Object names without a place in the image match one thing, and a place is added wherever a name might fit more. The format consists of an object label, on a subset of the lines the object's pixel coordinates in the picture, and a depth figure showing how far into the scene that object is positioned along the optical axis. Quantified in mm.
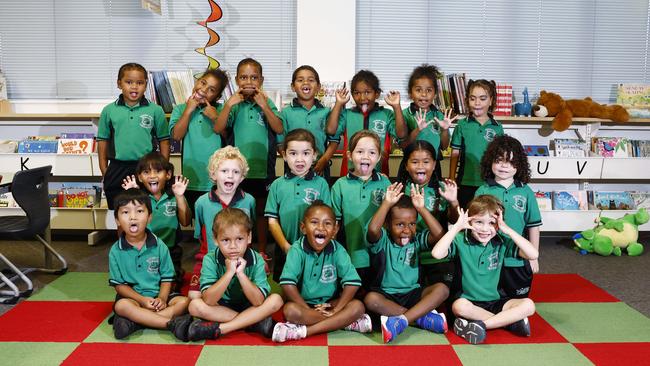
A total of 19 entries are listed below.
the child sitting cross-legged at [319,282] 2615
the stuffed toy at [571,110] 4379
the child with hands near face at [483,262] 2652
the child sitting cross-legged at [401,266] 2689
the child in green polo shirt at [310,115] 3436
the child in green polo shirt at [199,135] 3449
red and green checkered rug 2389
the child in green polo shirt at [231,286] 2551
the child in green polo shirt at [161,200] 3176
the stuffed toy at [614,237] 4191
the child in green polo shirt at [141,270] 2672
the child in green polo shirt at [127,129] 3557
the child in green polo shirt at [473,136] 3535
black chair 3139
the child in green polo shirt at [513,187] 2994
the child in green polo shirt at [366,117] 3420
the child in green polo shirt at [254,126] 3414
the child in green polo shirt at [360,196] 2939
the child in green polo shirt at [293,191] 3020
